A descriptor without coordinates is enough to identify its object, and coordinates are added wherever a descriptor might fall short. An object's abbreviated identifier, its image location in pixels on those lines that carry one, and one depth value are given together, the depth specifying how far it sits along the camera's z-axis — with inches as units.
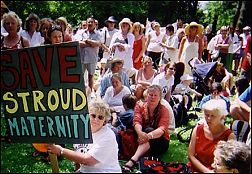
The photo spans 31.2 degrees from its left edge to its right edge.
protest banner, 128.4
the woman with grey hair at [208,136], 163.2
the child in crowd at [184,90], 287.3
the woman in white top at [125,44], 326.3
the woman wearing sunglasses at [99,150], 147.8
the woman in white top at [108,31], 424.3
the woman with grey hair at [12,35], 233.5
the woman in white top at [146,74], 297.1
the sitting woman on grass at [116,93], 251.6
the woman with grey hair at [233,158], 129.7
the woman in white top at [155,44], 450.3
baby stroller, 305.0
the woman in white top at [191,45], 341.1
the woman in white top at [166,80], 281.6
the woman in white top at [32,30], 287.6
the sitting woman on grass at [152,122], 205.2
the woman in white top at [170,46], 405.7
